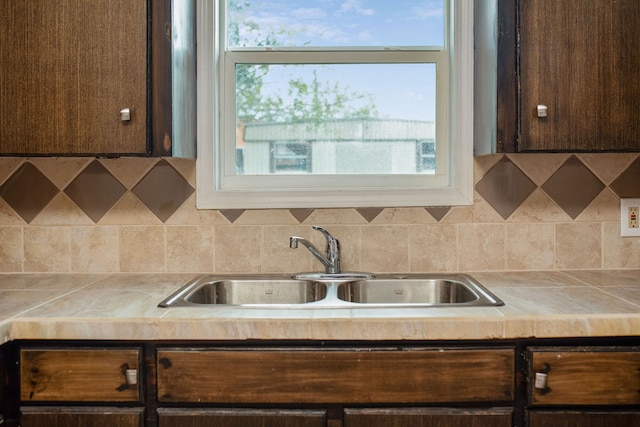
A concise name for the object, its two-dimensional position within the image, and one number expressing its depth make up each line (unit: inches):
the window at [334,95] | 72.2
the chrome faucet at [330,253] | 65.9
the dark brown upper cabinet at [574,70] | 58.0
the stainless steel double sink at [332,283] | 65.0
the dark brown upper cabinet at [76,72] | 57.1
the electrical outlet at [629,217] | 70.3
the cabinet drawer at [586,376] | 46.0
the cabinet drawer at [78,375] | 46.5
